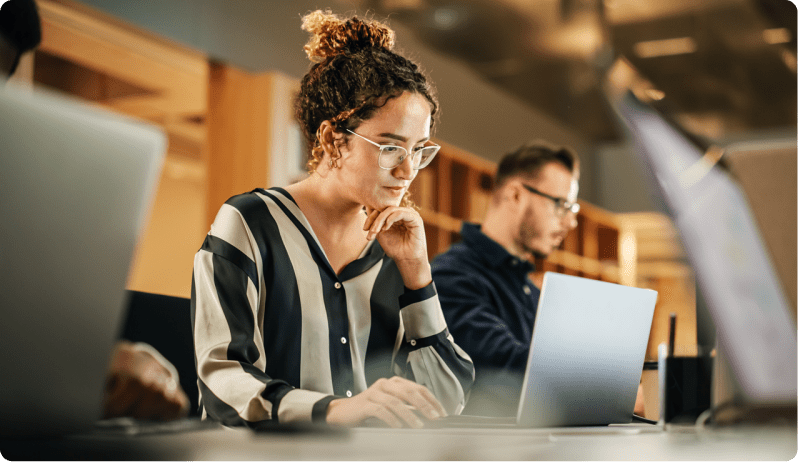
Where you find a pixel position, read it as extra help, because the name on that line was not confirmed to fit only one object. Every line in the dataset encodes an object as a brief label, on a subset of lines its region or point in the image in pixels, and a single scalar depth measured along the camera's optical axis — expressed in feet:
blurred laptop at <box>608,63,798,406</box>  2.71
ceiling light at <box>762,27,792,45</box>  15.24
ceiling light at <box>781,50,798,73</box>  16.50
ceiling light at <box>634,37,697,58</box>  16.02
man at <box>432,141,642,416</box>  5.42
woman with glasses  3.53
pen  3.55
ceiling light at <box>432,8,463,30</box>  13.65
